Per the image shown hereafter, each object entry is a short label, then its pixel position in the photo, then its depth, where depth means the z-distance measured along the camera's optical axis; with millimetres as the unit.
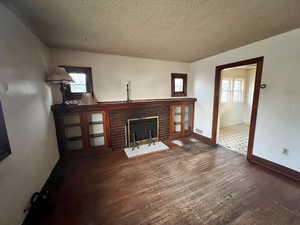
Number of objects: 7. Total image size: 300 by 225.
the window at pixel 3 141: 1125
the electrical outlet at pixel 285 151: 2129
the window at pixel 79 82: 2801
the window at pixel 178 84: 3968
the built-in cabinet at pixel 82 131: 2686
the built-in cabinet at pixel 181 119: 3799
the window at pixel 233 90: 4863
